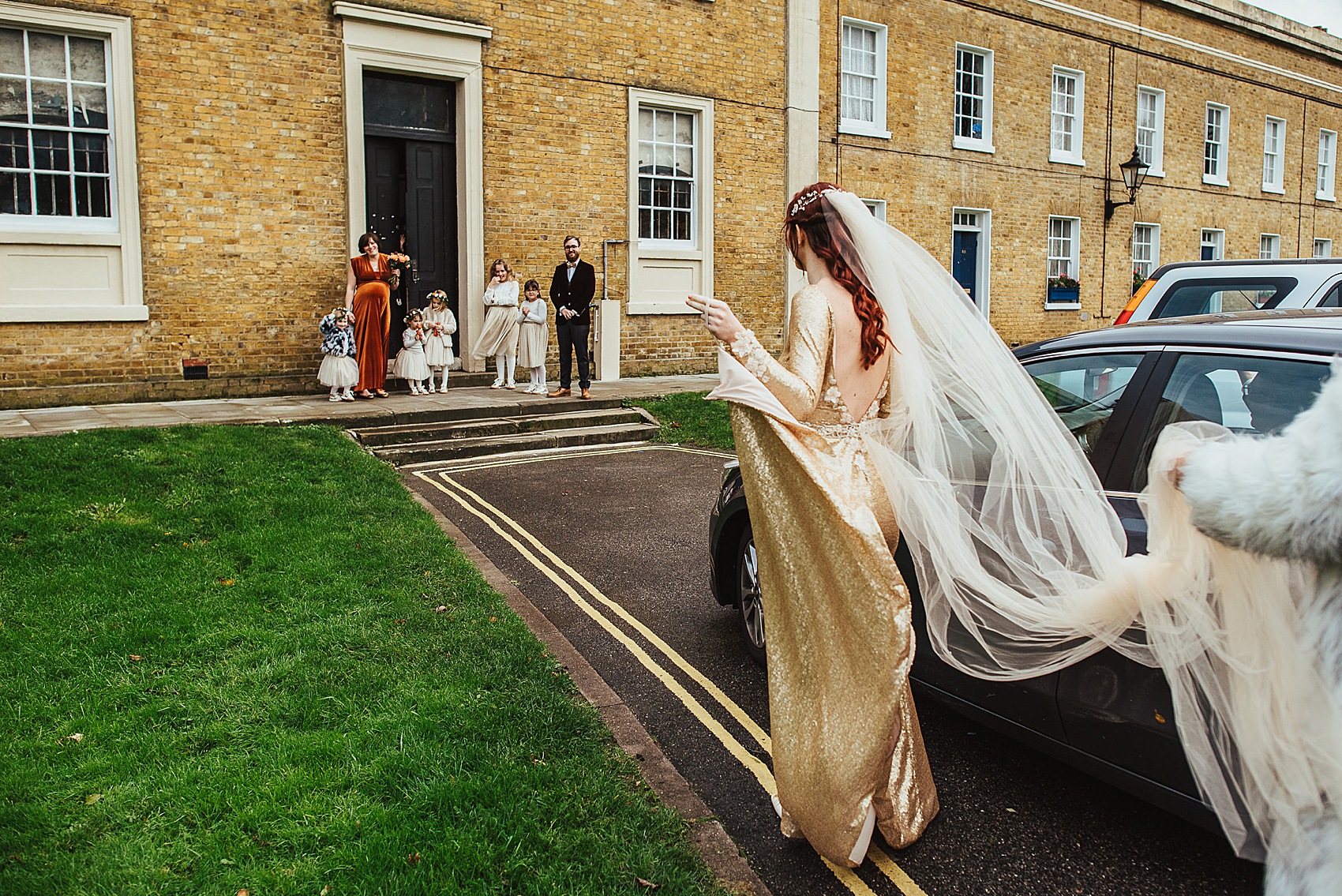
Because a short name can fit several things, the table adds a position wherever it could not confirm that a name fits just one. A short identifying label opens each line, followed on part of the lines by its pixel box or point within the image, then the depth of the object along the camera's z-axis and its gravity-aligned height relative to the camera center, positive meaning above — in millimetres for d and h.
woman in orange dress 12609 +327
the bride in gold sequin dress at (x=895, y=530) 2871 -583
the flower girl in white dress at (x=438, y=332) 13258 +32
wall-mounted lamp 21078 +3656
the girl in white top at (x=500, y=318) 13812 +240
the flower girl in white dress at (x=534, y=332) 13703 +43
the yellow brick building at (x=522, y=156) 11805 +2758
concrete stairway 10594 -1108
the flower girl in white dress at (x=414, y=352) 12977 -232
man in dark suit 13125 +393
